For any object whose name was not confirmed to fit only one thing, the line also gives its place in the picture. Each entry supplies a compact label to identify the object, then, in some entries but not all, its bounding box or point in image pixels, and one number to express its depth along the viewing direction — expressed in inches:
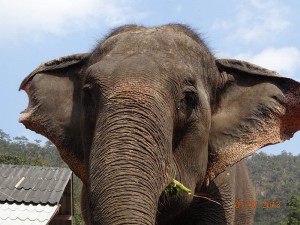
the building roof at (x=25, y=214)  362.3
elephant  109.4
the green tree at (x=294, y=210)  781.1
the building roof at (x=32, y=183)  392.1
